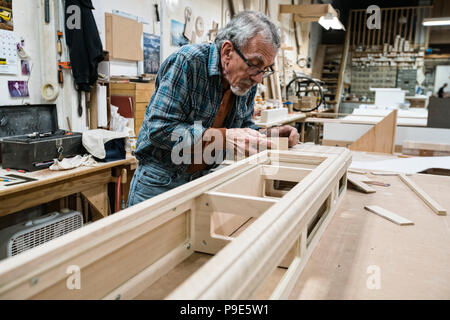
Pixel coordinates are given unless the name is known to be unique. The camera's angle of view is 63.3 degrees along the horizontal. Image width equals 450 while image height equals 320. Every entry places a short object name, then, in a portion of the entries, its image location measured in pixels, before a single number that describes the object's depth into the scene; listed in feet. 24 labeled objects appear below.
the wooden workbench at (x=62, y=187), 7.00
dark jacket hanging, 10.01
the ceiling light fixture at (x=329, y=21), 24.47
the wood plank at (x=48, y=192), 7.00
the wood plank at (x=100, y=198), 9.27
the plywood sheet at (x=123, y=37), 12.52
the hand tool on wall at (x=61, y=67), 10.22
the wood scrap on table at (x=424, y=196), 5.05
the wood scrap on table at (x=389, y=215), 4.65
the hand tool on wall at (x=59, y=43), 10.06
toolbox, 8.05
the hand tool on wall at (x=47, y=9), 9.78
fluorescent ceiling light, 25.00
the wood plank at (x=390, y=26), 37.51
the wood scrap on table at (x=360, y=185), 6.05
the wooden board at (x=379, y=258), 3.09
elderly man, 5.06
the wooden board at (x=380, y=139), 11.22
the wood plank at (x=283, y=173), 5.32
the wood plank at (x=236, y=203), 3.60
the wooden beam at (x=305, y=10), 26.77
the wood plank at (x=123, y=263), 2.49
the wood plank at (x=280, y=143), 6.20
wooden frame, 2.12
